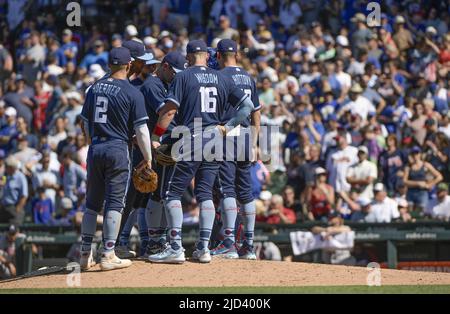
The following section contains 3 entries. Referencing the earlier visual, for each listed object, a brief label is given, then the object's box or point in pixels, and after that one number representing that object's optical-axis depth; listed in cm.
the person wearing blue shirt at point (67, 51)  2350
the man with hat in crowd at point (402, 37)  2186
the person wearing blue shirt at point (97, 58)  2289
